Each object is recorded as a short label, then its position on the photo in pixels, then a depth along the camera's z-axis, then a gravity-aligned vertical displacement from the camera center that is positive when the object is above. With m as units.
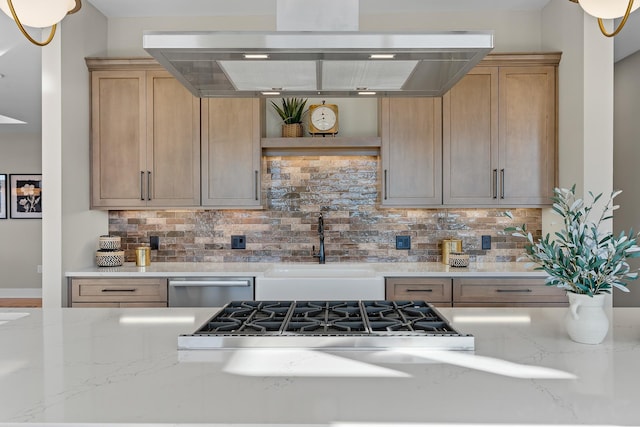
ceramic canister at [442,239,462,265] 3.50 -0.27
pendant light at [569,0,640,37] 1.59 +0.69
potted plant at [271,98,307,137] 3.50 +0.72
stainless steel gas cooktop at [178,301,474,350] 1.38 -0.37
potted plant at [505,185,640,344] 1.36 -0.16
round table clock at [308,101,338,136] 3.49 +0.67
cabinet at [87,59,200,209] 3.38 +0.52
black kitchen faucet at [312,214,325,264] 3.56 -0.19
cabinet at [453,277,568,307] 3.08 -0.52
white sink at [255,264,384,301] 3.06 -0.49
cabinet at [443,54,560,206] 3.32 +0.54
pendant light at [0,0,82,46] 1.59 +0.68
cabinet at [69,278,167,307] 3.13 -0.53
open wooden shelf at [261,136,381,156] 3.36 +0.49
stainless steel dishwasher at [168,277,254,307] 3.12 -0.53
